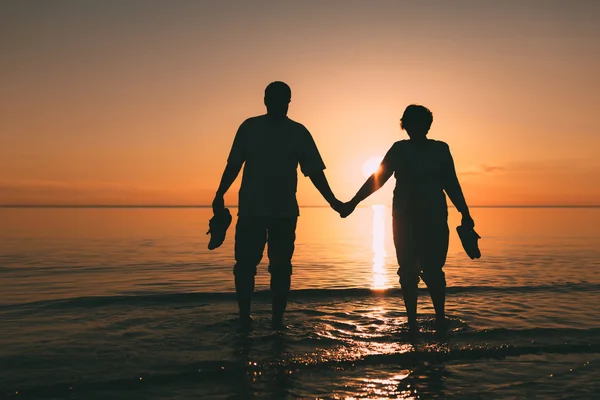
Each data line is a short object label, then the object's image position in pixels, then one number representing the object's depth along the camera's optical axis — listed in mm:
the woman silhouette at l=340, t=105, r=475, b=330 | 6121
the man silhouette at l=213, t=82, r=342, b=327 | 6062
